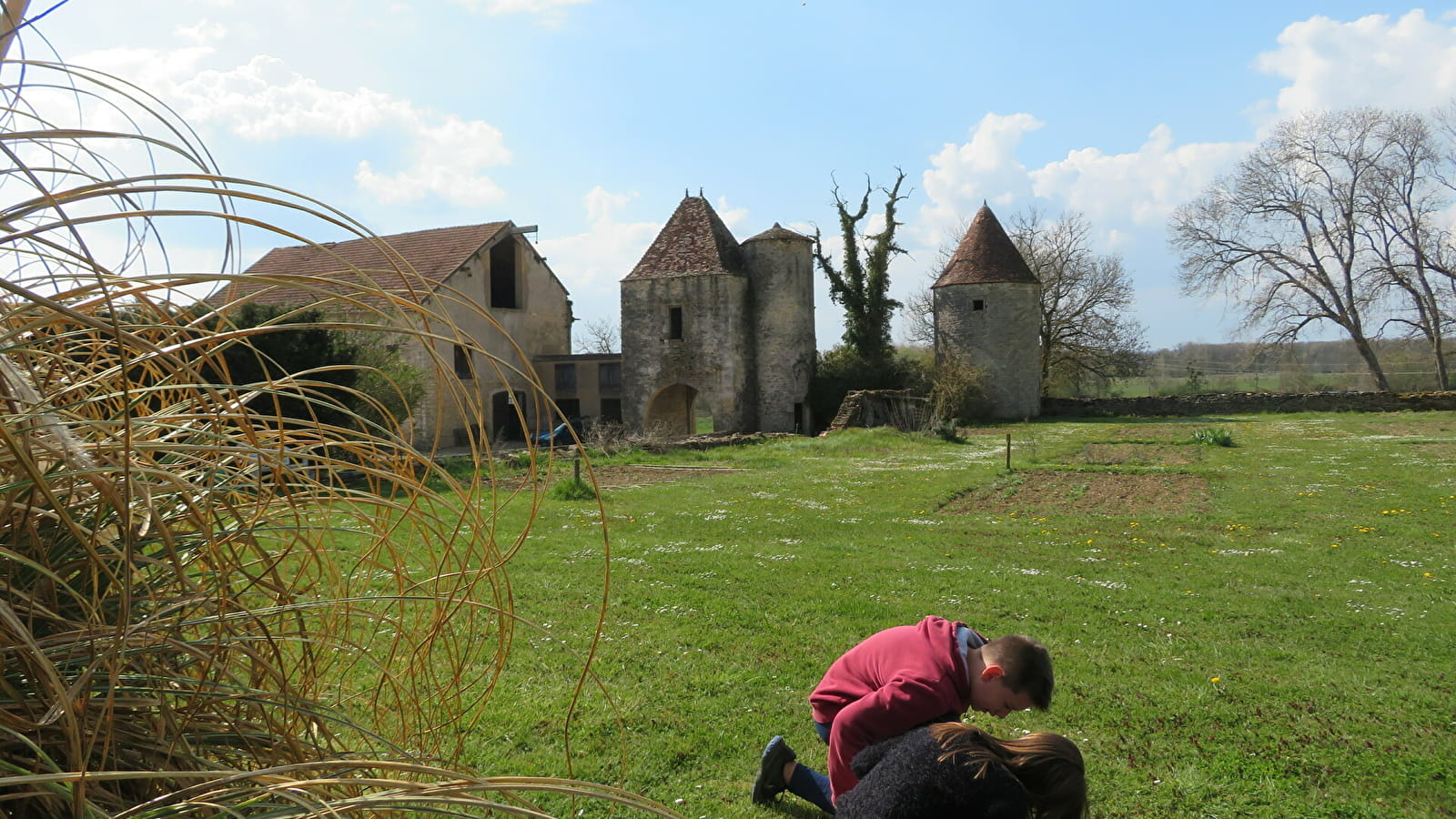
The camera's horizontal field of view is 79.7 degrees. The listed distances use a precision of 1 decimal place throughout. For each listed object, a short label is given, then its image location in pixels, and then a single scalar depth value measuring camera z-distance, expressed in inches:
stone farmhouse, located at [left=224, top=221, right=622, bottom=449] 927.7
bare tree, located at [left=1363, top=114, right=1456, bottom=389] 1358.3
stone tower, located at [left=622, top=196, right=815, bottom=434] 1051.3
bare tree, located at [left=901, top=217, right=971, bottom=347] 1771.7
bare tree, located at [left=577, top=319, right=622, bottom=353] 2343.3
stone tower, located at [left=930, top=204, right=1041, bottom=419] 1284.4
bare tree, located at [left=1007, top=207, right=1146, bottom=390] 1574.8
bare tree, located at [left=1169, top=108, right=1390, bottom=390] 1400.1
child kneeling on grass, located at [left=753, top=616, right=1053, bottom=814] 98.1
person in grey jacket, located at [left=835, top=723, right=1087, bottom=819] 79.3
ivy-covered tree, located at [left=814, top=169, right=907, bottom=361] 1193.4
